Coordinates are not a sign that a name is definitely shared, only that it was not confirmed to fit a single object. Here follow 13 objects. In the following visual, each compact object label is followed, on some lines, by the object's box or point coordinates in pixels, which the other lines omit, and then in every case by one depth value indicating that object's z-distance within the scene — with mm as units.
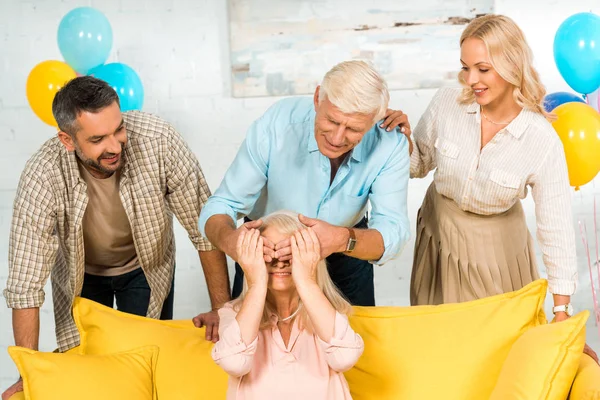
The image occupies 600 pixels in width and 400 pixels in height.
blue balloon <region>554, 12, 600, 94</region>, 3113
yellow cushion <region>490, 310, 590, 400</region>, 1969
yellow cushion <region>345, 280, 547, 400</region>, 2160
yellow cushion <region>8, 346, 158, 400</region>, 2076
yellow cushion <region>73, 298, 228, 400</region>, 2234
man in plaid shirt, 2305
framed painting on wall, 3877
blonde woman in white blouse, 2324
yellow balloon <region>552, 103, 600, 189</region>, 2908
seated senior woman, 1938
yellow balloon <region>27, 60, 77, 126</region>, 3404
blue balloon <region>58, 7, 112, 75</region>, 3449
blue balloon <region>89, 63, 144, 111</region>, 3447
